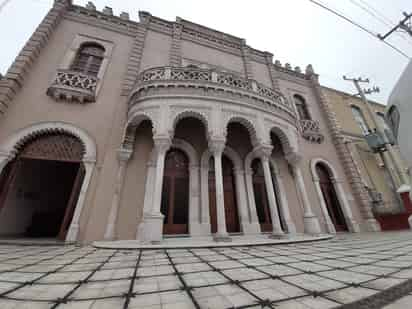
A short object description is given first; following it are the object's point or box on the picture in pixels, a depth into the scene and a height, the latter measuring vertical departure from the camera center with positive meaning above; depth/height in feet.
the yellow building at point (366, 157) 32.73 +13.22
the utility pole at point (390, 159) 33.44 +12.75
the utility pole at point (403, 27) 29.32 +32.68
